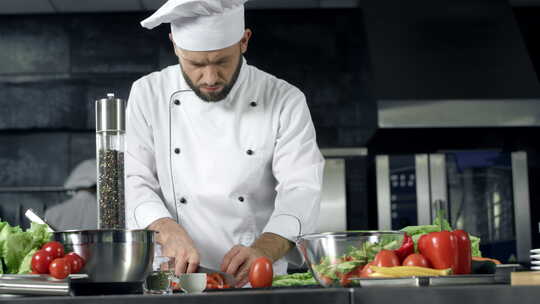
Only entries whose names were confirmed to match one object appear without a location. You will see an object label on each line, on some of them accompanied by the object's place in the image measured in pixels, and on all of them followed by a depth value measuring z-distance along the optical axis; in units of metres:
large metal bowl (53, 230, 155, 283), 1.33
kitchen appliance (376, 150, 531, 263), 4.54
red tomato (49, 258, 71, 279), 1.25
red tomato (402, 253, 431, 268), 1.37
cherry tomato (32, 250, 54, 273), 1.30
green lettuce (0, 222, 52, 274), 1.47
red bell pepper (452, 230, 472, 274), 1.37
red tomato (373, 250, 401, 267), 1.33
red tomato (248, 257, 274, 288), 1.62
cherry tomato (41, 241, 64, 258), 1.31
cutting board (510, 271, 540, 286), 1.50
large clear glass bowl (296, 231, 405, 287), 1.38
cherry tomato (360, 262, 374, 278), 1.32
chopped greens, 2.03
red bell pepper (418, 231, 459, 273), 1.36
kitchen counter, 1.06
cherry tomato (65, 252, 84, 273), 1.30
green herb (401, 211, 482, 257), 1.69
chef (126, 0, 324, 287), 2.36
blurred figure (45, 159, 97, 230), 4.12
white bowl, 1.54
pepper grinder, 1.60
